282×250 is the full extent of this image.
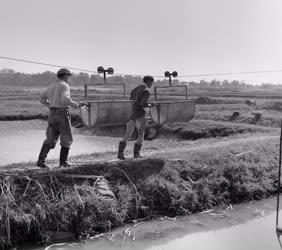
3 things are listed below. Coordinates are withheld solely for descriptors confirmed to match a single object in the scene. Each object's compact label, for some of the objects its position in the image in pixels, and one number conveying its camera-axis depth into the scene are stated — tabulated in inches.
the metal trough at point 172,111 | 463.5
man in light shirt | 349.7
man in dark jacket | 398.9
